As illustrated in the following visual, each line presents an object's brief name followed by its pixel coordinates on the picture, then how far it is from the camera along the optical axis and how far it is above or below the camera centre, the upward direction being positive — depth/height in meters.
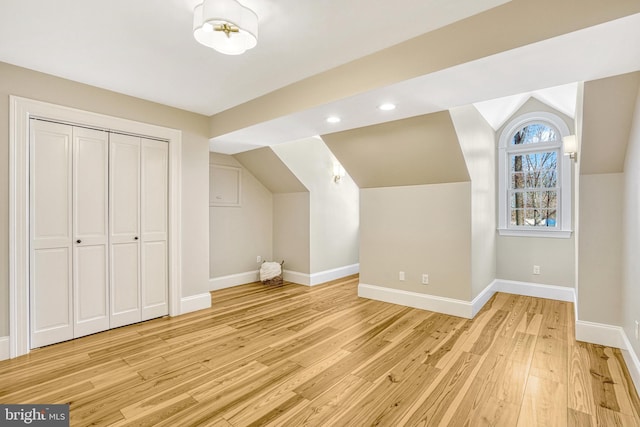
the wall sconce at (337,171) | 5.68 +0.78
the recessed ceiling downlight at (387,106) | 2.64 +0.95
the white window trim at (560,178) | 4.33 +0.44
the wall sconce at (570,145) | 3.21 +0.73
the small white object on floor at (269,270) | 5.29 -1.01
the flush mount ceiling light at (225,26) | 1.62 +1.07
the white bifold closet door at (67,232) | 2.79 -0.18
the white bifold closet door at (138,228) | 3.27 -0.17
